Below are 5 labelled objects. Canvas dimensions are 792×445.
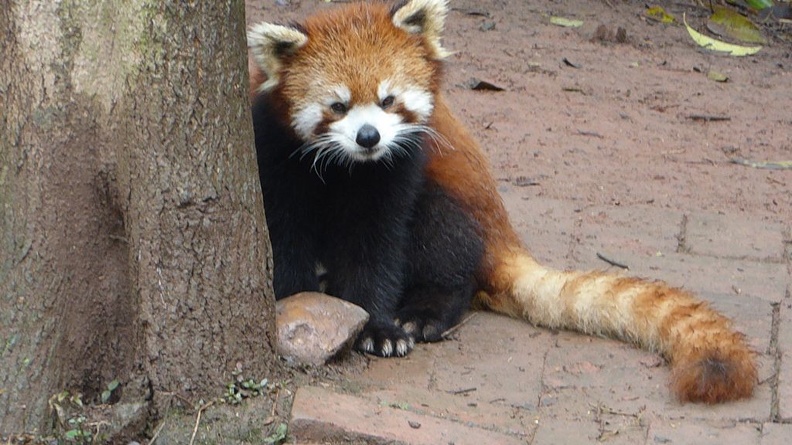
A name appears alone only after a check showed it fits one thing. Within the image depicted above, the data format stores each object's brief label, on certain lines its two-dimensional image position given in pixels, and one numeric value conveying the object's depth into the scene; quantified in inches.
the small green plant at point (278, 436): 243.4
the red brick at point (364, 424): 244.2
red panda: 314.3
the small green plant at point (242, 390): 249.1
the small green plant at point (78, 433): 240.1
